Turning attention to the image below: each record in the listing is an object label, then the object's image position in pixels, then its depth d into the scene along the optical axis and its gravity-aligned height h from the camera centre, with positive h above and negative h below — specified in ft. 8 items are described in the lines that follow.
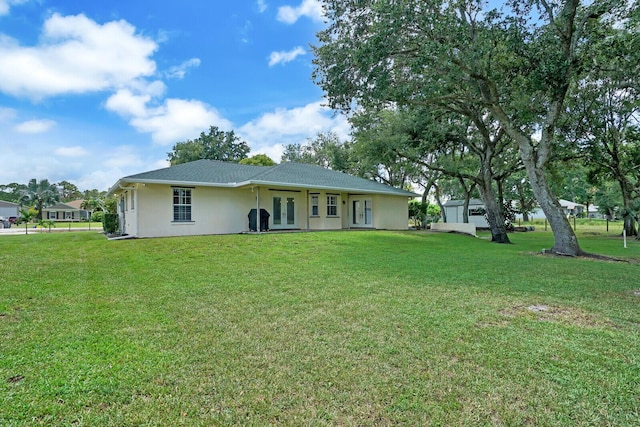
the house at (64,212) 173.73 +4.73
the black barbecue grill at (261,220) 53.46 -0.31
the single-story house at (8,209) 160.25 +5.90
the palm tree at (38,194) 169.27 +13.67
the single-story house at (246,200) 48.06 +3.00
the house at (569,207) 89.85 +1.66
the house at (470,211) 103.34 +1.09
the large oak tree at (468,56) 33.76 +16.71
